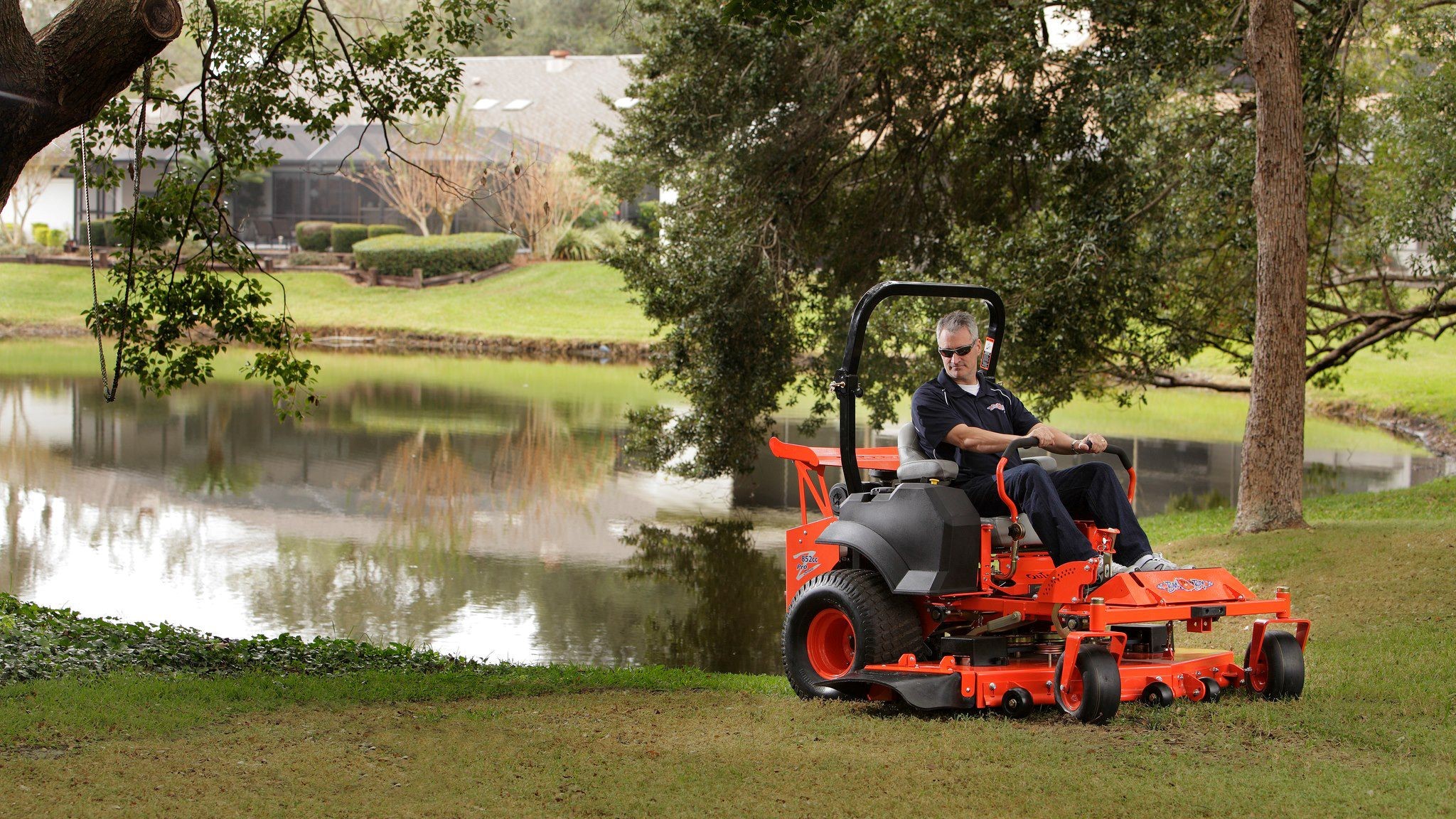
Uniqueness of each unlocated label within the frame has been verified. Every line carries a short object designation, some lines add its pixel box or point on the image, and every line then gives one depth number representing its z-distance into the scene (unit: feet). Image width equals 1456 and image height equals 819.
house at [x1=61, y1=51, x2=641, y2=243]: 186.19
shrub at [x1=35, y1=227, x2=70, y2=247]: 181.47
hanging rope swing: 30.66
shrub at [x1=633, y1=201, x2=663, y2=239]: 158.92
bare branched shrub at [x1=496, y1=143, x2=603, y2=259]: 170.30
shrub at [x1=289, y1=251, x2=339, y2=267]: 171.83
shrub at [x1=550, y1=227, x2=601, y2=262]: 177.58
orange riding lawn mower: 20.47
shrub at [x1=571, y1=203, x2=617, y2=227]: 181.68
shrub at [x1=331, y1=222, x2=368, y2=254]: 179.73
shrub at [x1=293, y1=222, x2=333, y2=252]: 181.16
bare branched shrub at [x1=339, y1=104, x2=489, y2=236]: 168.04
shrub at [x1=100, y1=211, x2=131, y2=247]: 168.66
